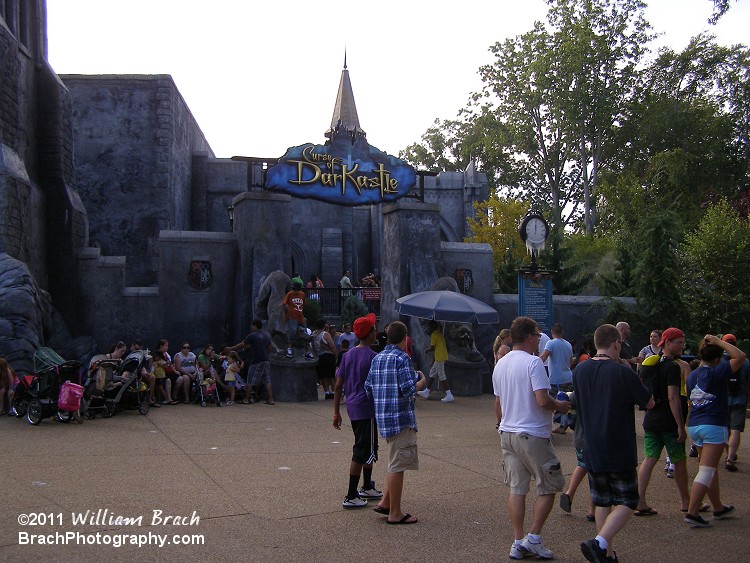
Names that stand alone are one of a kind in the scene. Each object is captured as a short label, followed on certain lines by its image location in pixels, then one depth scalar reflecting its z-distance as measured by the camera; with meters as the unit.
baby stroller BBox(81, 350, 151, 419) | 11.77
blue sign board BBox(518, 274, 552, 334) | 15.90
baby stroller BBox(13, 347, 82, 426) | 11.01
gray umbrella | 13.80
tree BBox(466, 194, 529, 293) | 37.59
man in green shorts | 6.77
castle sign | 18.39
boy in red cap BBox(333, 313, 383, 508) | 6.80
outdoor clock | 16.22
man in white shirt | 5.47
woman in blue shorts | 6.56
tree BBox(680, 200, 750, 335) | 18.92
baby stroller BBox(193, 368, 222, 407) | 13.89
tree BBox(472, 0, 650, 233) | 37.41
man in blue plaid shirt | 6.27
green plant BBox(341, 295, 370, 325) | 20.86
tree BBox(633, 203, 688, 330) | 17.84
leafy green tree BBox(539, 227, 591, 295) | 22.33
